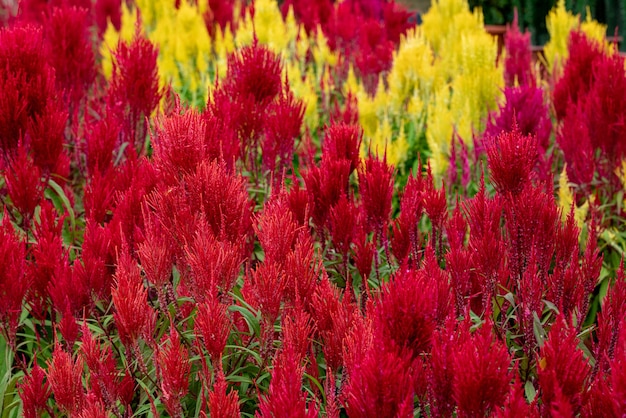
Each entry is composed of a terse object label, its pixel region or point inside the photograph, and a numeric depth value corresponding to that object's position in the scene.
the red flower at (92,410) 2.27
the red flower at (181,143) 2.47
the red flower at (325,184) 2.71
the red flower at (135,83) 3.24
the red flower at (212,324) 2.33
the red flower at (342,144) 2.77
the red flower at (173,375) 2.32
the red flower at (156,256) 2.46
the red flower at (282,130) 3.03
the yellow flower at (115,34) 4.97
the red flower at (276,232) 2.44
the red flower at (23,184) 2.79
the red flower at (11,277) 2.56
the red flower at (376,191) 2.68
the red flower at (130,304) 2.38
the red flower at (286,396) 2.17
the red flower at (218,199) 2.45
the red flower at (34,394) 2.45
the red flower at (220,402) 2.22
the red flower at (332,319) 2.36
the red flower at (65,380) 2.36
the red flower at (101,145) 3.02
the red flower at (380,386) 2.15
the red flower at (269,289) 2.41
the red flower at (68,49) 3.43
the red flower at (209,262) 2.37
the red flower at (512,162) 2.52
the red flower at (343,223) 2.68
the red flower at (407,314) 2.22
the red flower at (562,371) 2.19
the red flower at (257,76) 3.12
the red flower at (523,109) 3.28
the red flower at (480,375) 2.15
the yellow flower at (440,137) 3.77
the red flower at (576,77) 3.64
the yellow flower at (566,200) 3.30
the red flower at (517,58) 4.83
